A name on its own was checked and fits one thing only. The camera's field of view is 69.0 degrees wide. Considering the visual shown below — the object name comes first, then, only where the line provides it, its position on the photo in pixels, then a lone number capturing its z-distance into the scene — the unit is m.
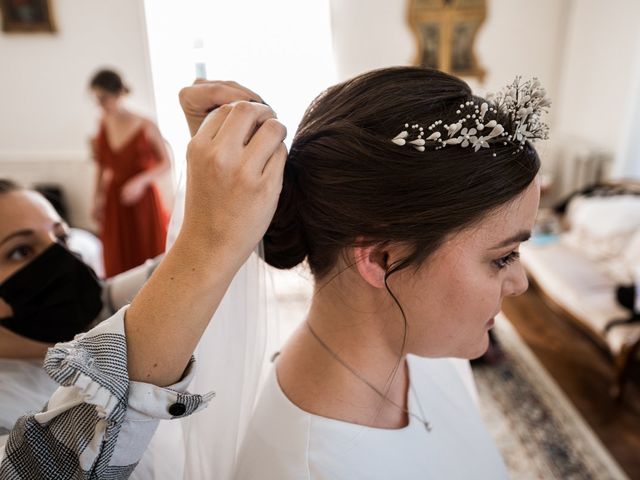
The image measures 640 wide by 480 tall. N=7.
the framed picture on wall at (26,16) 4.04
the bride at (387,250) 0.69
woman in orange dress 2.97
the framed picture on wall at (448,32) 3.98
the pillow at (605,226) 3.03
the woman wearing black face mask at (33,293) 0.95
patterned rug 2.05
